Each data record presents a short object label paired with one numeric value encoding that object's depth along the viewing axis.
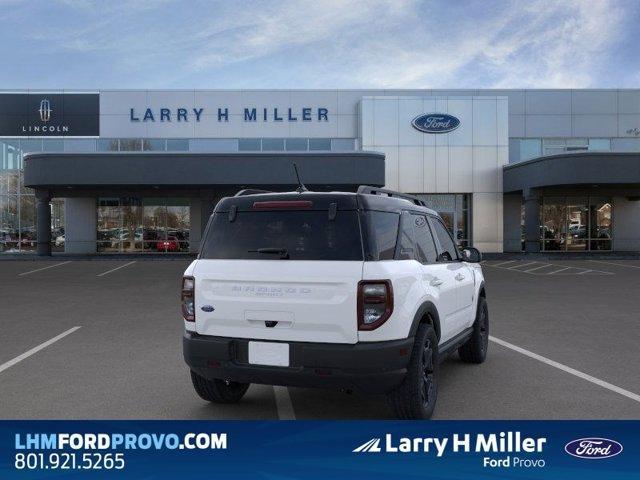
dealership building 28.70
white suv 4.02
